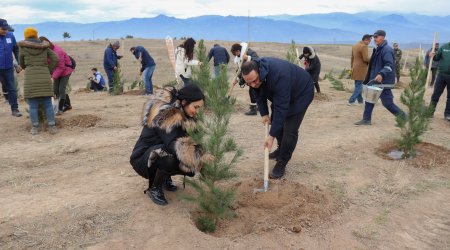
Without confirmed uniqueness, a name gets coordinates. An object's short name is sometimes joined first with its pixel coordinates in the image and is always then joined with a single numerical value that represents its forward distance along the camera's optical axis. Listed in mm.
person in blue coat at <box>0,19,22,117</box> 6742
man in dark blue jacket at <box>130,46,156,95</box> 10078
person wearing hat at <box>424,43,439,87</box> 12204
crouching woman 3113
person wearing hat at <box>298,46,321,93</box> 9359
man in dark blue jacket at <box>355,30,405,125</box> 6020
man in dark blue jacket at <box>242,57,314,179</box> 3574
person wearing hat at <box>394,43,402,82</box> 12851
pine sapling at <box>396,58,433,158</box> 4945
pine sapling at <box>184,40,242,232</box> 3096
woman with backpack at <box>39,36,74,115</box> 7074
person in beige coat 8125
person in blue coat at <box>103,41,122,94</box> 10132
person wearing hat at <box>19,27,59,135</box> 5797
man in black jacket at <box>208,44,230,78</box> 8914
